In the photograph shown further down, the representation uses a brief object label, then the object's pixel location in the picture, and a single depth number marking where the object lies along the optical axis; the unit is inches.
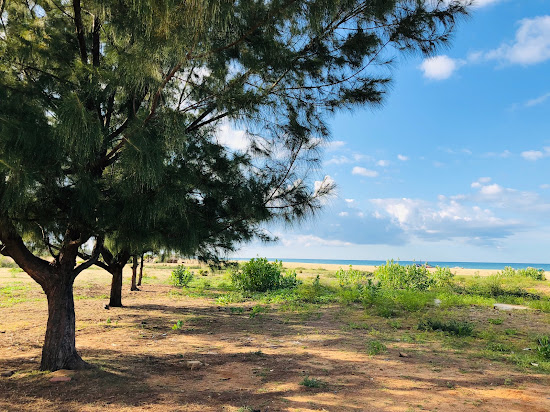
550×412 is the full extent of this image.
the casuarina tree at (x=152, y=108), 130.6
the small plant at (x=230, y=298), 477.1
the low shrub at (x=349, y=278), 603.5
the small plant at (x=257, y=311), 386.2
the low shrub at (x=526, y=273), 732.0
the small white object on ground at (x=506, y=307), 390.9
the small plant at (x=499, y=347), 248.7
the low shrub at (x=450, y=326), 288.9
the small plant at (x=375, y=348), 235.1
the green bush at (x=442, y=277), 565.8
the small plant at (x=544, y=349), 230.1
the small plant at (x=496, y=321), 321.5
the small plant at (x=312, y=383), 172.2
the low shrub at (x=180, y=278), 661.3
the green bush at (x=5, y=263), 1008.2
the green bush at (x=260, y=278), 586.2
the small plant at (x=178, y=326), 319.5
